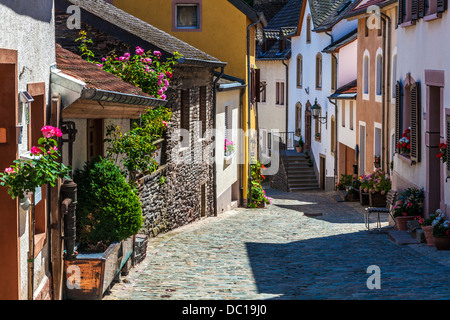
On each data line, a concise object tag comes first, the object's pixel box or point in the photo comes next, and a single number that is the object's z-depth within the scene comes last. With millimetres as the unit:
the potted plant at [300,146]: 39406
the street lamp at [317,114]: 32928
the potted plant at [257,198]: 26419
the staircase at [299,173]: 36072
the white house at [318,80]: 32812
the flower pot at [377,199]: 23781
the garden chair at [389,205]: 16117
